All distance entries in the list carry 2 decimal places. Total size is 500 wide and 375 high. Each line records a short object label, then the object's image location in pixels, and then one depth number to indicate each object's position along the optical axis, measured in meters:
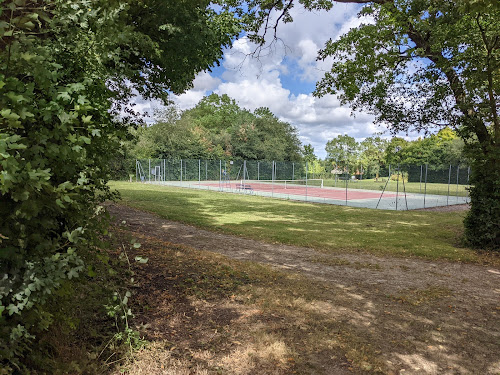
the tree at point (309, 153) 68.57
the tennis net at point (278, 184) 32.00
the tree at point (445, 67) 8.50
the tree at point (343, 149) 80.19
